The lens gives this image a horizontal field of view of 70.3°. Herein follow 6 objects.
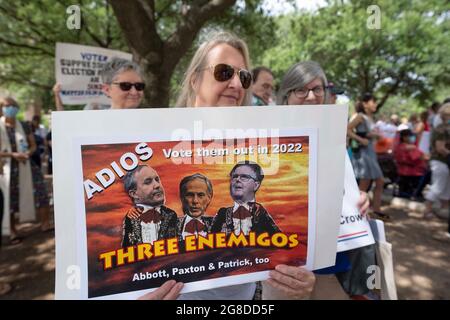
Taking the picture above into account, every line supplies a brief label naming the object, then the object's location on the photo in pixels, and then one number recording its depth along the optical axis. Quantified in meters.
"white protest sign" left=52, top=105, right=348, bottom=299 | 0.85
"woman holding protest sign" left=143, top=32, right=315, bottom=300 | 1.20
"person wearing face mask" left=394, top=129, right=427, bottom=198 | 6.01
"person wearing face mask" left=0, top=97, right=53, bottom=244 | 3.68
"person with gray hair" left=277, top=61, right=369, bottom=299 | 1.55
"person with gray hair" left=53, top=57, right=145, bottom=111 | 1.84
